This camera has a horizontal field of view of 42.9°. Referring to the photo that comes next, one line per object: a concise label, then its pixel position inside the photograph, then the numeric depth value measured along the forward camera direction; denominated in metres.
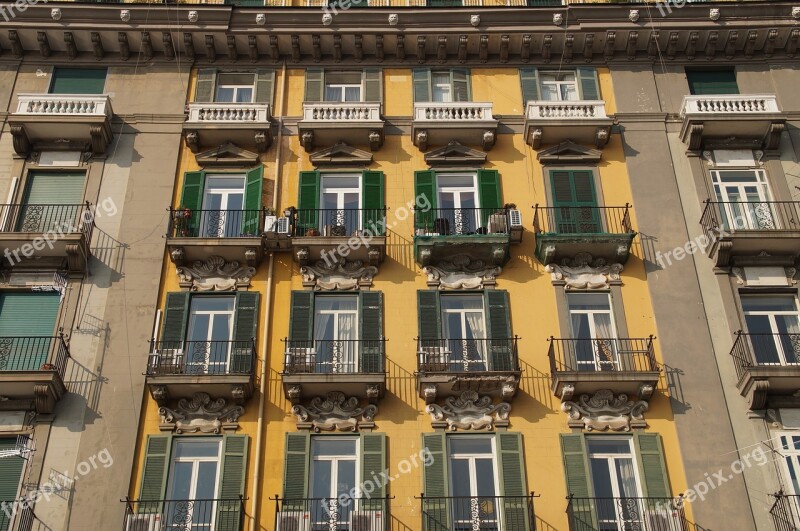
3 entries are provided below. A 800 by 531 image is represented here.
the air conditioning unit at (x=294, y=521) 21.78
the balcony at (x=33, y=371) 22.83
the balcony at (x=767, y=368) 23.17
